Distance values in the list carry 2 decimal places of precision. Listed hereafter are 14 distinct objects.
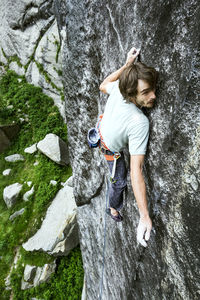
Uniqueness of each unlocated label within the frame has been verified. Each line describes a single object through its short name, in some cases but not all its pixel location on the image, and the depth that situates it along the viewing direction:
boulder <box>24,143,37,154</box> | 10.76
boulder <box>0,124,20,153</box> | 11.18
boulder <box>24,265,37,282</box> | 8.07
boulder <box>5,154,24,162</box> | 10.98
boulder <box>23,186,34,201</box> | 9.54
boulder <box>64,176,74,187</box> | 9.13
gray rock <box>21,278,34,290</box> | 8.10
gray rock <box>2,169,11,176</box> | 10.61
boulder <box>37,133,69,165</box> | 9.82
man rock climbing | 2.39
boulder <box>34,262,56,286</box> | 8.02
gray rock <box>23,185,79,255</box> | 8.15
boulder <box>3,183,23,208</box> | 9.55
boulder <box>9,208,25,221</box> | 9.34
